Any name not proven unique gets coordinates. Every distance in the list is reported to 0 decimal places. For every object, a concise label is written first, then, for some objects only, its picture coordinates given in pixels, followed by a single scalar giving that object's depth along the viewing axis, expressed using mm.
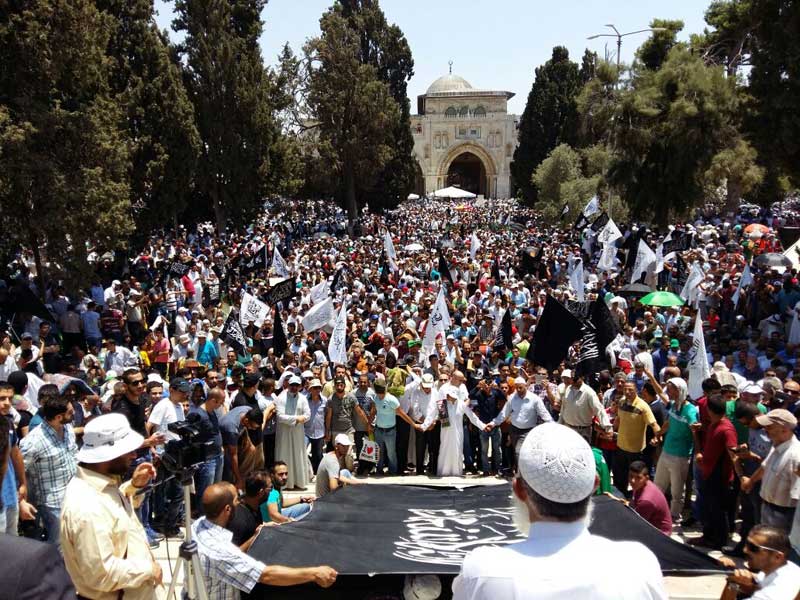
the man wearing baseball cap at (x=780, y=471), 5371
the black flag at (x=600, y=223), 20881
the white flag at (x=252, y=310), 12845
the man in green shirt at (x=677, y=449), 7281
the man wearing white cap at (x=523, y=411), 8781
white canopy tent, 46184
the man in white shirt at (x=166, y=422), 7102
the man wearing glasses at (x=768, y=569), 3889
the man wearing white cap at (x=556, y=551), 1807
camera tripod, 3476
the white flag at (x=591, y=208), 24062
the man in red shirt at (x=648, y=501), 5797
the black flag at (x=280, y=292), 13560
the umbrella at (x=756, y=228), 23234
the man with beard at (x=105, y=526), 3156
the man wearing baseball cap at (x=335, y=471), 6516
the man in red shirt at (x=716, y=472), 6594
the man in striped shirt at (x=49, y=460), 5414
